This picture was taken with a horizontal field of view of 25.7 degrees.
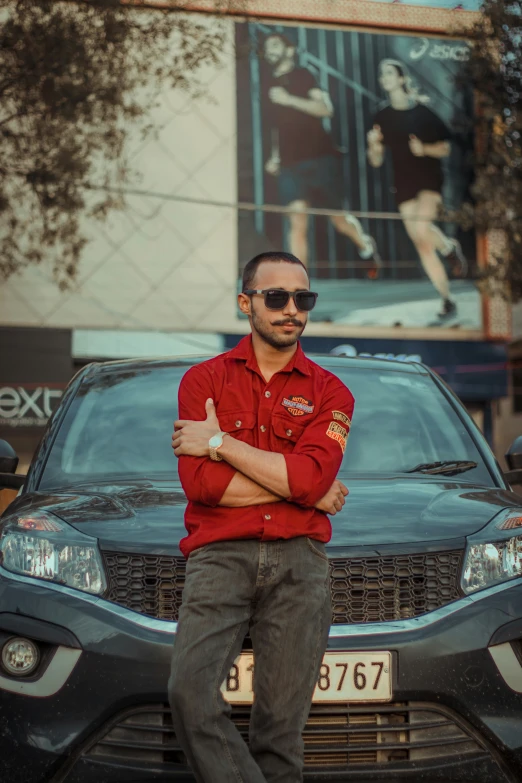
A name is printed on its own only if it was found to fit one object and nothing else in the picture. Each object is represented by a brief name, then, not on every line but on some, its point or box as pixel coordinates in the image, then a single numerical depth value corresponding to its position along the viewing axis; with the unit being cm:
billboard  2373
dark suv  318
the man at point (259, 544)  277
